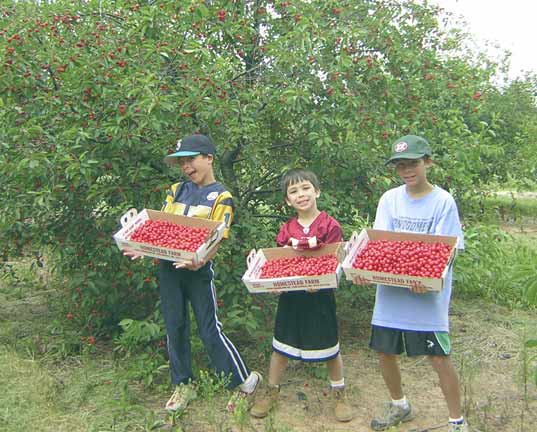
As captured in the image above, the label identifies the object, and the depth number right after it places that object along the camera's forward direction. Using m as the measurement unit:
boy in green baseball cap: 2.88
